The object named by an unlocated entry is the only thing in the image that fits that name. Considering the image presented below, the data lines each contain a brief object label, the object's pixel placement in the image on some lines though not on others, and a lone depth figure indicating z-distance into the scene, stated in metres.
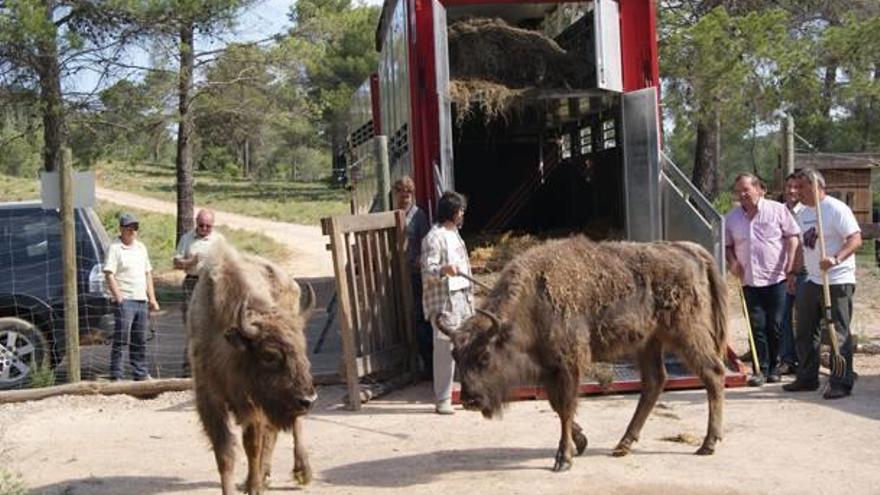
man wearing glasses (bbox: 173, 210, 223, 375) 9.64
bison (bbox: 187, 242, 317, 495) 5.59
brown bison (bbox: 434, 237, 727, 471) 6.74
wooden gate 9.14
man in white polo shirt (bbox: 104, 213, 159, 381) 10.10
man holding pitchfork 8.64
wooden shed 18.56
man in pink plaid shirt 9.45
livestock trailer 9.91
